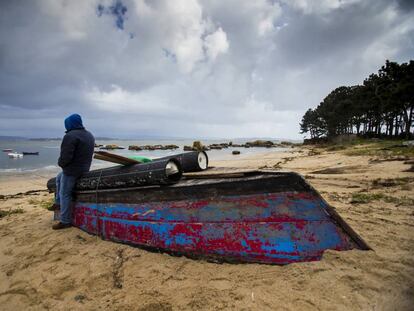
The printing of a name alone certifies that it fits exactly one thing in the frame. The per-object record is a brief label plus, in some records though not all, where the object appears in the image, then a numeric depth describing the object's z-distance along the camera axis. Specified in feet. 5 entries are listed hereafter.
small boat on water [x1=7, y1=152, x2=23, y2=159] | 93.09
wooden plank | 12.77
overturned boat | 8.47
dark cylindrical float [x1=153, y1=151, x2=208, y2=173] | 14.76
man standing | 14.24
